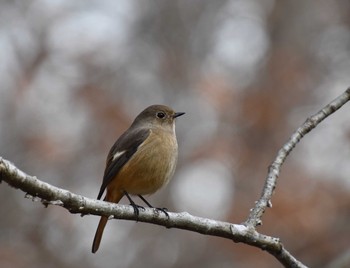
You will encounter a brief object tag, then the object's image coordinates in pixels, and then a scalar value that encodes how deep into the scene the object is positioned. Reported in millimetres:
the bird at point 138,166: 10148
